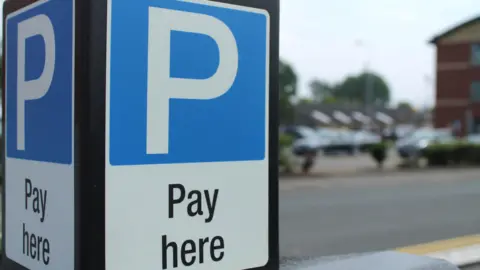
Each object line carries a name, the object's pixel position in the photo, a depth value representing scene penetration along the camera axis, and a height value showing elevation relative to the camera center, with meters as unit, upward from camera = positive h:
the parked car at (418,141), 23.61 -0.54
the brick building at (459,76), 45.28 +3.87
